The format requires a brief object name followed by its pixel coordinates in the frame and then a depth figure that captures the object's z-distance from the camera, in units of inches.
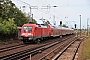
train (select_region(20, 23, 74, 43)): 1264.1
